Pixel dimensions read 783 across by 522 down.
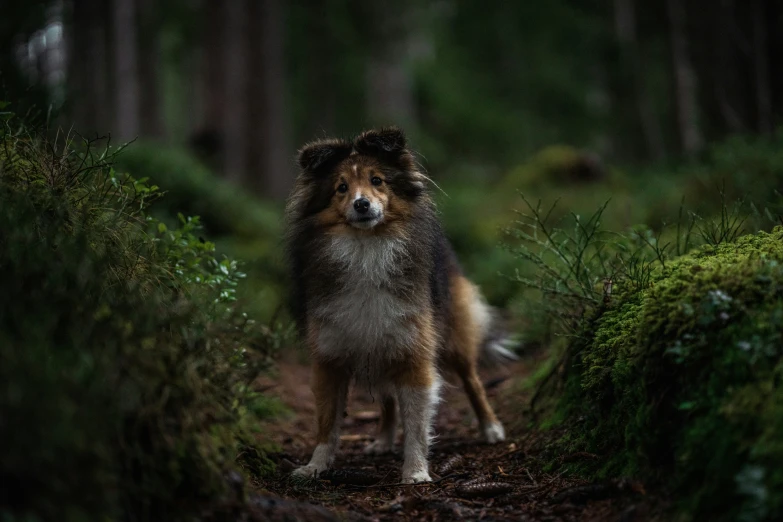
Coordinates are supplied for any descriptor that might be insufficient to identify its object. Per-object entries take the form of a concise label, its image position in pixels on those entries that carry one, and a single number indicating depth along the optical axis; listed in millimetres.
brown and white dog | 4516
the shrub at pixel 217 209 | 9734
